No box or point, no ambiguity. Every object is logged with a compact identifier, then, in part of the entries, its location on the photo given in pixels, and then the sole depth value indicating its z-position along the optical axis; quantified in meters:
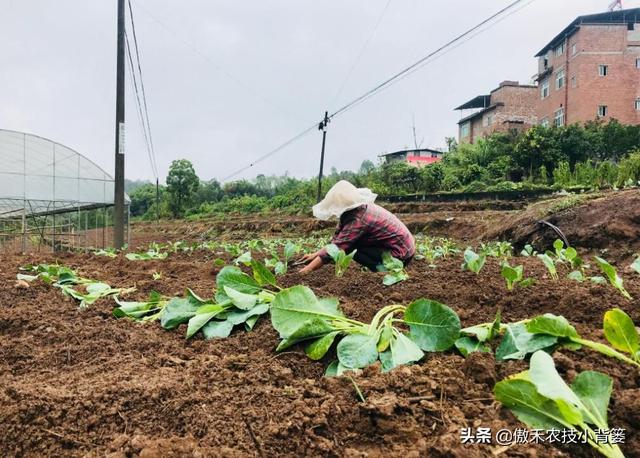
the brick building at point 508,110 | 38.97
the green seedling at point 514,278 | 2.46
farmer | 4.27
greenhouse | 15.32
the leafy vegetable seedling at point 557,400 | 0.99
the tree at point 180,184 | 37.62
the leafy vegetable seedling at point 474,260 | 3.17
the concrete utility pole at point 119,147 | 11.61
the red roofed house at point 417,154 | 43.79
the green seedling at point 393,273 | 2.96
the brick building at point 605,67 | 32.53
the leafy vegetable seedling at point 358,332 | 1.46
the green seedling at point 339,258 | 3.37
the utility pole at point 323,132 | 21.88
